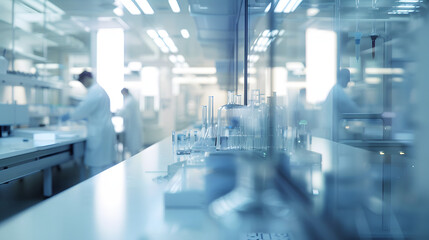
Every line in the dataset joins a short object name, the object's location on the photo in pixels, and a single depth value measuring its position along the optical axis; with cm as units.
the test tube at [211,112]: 162
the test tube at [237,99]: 163
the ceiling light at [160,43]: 543
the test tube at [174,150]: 165
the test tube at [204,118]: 173
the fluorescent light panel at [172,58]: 753
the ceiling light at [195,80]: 789
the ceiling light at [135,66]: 763
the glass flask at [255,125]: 134
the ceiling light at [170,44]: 544
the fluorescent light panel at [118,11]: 427
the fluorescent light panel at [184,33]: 546
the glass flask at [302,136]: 129
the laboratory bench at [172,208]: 51
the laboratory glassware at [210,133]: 163
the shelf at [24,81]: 285
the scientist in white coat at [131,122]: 521
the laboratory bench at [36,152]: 212
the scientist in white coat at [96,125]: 335
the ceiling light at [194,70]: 792
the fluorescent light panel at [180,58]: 745
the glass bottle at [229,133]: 150
